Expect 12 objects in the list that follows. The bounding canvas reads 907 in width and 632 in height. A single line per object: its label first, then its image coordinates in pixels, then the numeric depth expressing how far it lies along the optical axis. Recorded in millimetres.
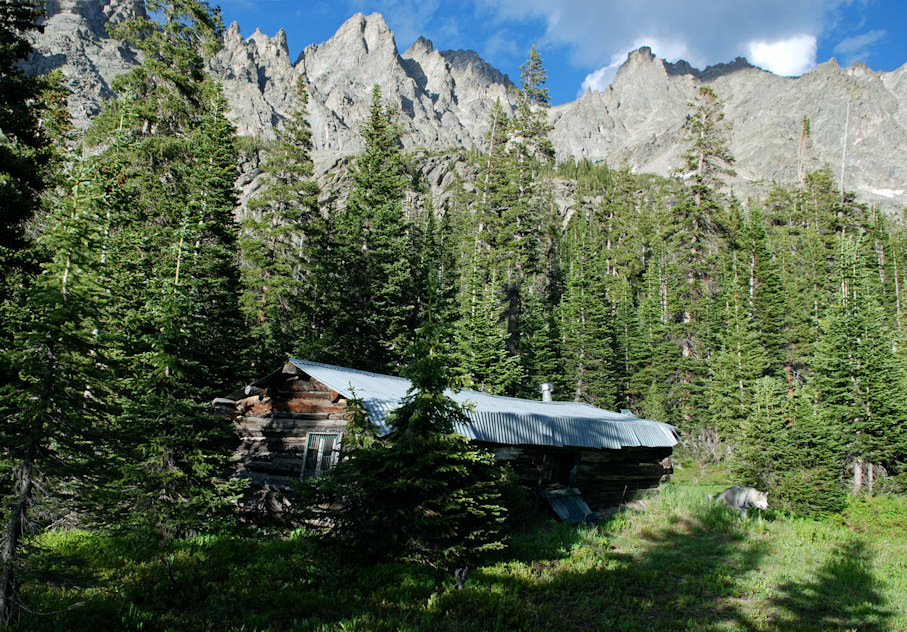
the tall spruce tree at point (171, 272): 9569
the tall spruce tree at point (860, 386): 20062
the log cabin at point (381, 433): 13695
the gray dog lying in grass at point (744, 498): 15773
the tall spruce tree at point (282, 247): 27844
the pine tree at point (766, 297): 34906
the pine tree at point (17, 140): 12568
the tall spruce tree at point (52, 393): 6133
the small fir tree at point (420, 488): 8750
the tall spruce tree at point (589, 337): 38375
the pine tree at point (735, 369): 27922
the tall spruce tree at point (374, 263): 26203
